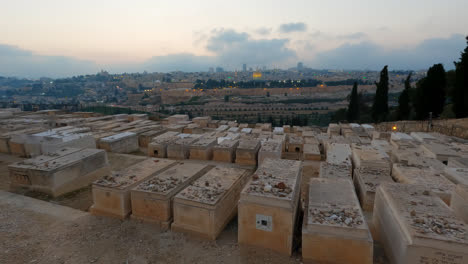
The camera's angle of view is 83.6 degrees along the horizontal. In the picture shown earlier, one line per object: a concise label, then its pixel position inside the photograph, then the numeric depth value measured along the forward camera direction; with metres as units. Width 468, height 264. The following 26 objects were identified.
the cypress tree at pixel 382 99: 25.17
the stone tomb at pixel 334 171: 6.89
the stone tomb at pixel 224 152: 10.54
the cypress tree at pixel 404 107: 23.55
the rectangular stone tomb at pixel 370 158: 7.36
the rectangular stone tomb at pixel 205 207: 4.99
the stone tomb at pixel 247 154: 10.28
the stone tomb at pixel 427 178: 5.58
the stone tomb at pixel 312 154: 11.50
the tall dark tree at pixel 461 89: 17.94
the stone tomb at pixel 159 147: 11.27
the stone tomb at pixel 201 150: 10.68
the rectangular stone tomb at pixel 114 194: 5.74
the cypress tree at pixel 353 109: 27.35
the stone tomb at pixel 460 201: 4.67
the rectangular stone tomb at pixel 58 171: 7.37
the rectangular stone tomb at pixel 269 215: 4.48
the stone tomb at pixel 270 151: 9.56
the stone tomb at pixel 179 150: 10.85
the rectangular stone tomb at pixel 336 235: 3.93
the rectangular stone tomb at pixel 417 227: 3.51
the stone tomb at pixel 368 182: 5.90
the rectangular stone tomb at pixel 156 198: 5.42
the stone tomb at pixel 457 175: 5.96
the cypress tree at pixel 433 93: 20.36
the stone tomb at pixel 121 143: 11.84
